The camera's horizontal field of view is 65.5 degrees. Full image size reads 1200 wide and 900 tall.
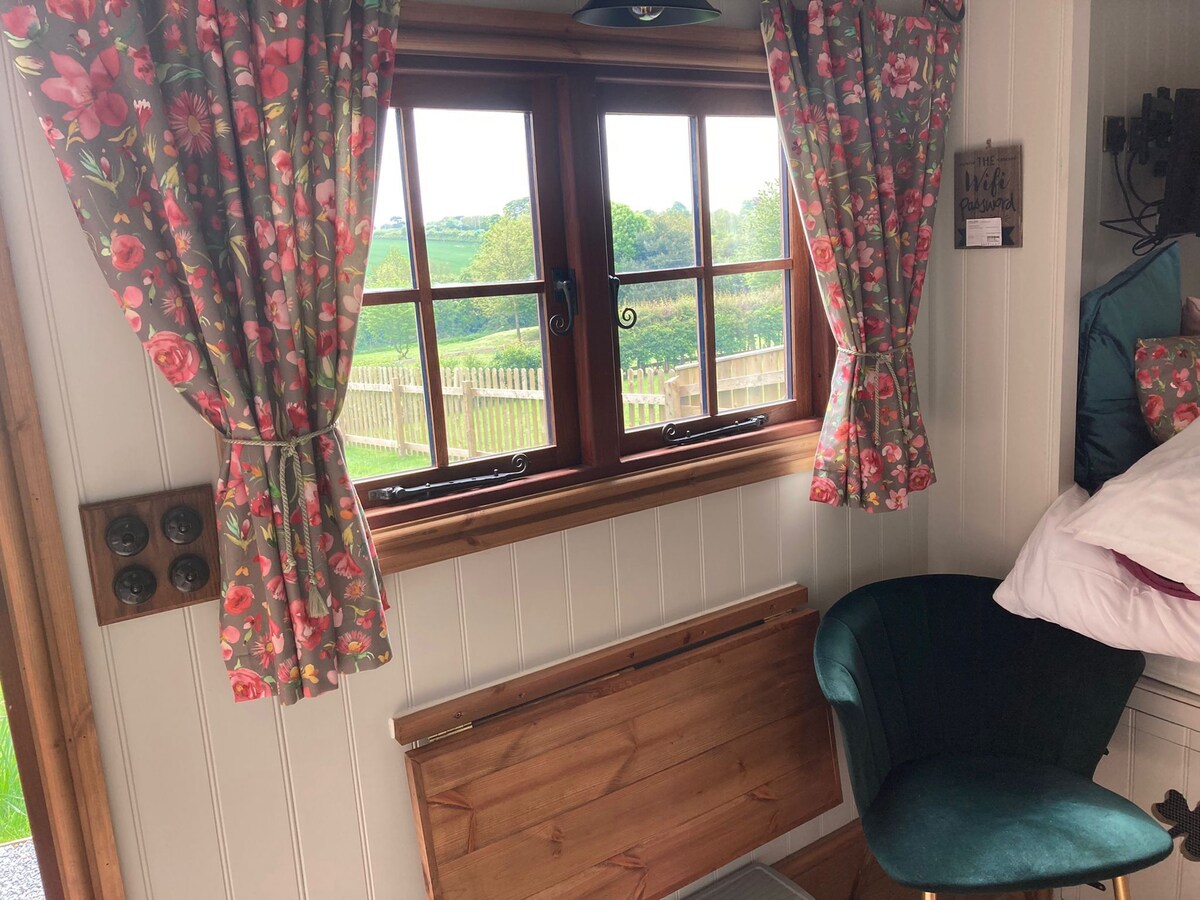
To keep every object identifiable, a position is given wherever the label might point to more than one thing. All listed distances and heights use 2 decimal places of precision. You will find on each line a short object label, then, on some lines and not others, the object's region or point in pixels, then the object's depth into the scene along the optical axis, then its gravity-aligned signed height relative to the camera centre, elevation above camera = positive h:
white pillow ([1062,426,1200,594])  1.65 -0.50
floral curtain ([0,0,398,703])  1.21 +0.10
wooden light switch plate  1.35 -0.36
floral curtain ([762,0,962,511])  1.89 +0.14
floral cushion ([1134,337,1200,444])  1.97 -0.31
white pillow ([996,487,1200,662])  1.72 -0.68
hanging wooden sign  2.10 +0.12
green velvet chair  1.66 -1.01
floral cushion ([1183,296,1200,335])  2.14 -0.18
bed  1.71 -0.49
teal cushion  2.06 -0.24
